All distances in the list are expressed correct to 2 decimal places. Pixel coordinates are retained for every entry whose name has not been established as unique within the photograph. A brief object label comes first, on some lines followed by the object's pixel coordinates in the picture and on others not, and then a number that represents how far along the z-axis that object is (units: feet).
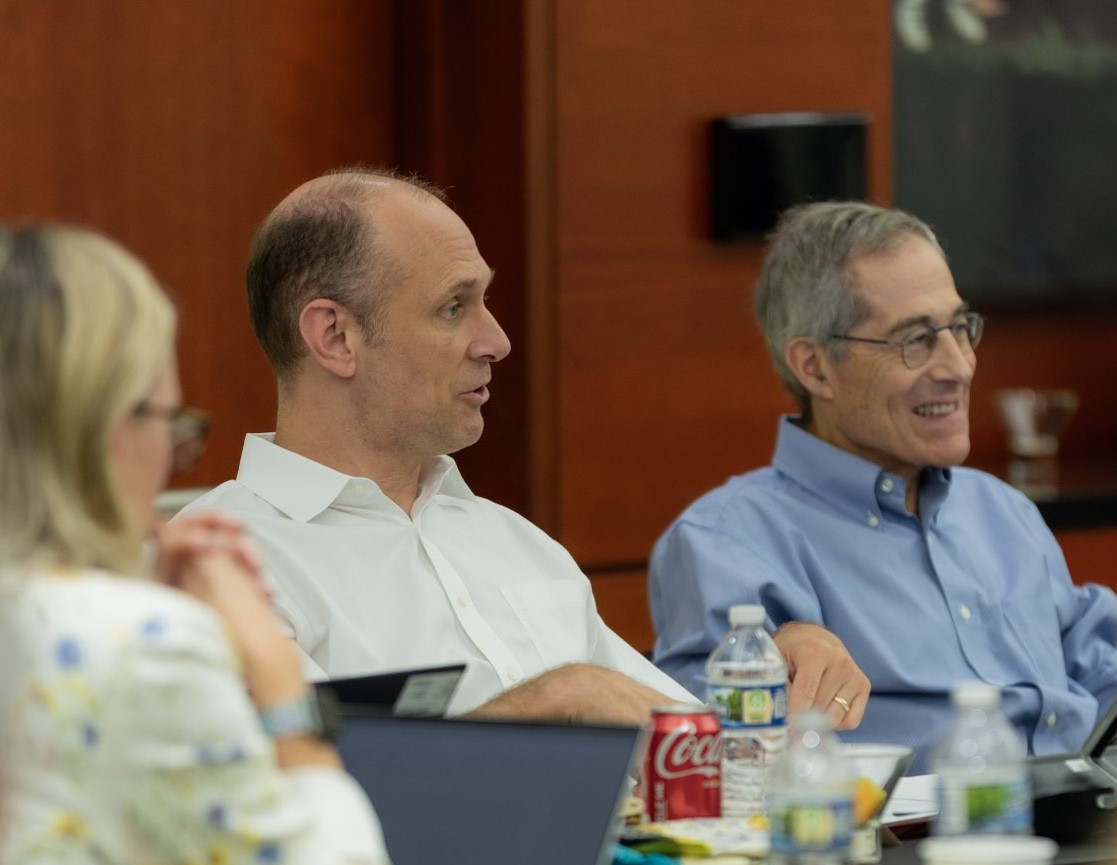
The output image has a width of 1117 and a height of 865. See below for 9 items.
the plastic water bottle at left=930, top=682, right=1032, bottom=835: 16.60
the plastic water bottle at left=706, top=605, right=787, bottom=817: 17.62
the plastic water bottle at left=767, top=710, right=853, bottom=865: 16.47
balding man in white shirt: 18.84
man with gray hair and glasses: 19.75
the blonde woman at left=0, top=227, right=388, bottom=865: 15.80
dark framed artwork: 30.45
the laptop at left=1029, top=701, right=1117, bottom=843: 17.31
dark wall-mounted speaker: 26.52
